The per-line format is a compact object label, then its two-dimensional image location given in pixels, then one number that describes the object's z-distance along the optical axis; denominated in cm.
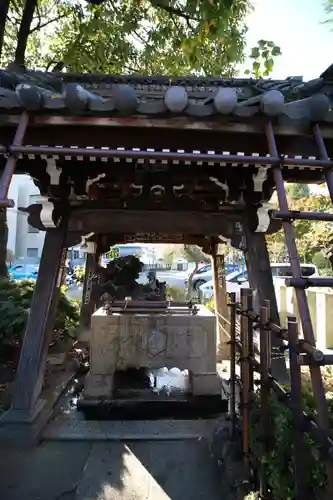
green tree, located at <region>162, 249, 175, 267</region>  3660
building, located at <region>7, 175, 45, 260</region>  3231
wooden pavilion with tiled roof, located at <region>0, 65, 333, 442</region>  290
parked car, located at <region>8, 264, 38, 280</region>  2732
